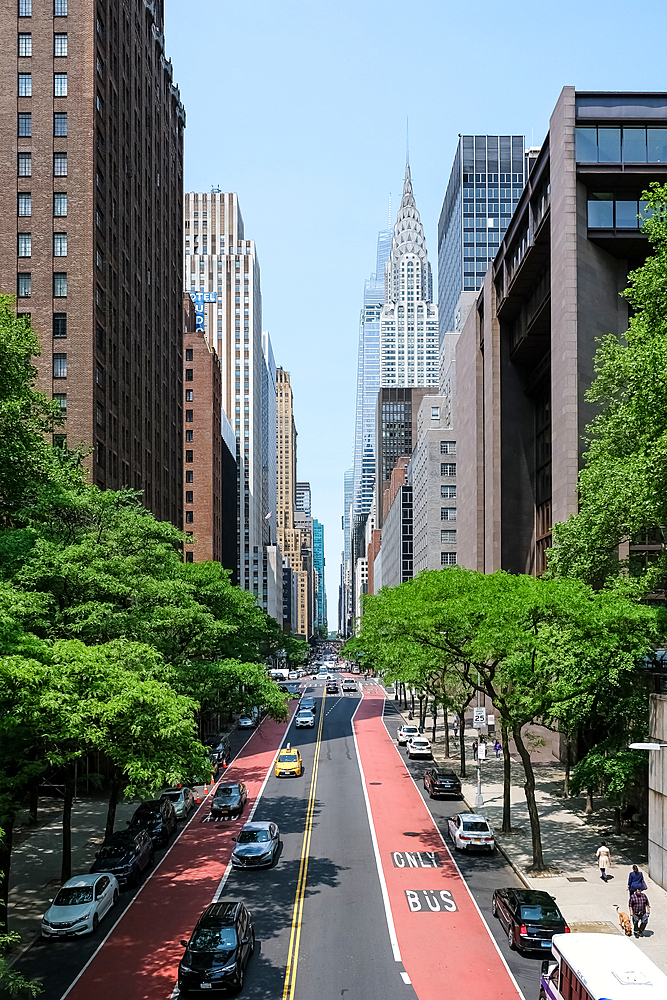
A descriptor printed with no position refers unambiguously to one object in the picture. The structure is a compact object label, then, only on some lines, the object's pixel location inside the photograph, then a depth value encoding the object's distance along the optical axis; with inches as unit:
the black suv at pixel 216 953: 781.3
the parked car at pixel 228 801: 1539.1
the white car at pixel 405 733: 2486.5
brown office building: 1835.6
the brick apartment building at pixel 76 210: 2182.6
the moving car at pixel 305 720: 2866.6
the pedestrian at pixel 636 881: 940.6
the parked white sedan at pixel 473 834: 1258.6
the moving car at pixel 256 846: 1199.6
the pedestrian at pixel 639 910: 917.8
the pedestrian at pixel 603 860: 1119.0
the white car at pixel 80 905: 945.5
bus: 589.3
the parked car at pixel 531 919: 864.3
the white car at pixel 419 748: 2213.3
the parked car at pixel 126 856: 1132.5
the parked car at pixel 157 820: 1355.8
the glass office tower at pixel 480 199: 6822.3
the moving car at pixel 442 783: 1679.4
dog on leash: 917.2
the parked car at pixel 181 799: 1556.3
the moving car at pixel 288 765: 1940.2
